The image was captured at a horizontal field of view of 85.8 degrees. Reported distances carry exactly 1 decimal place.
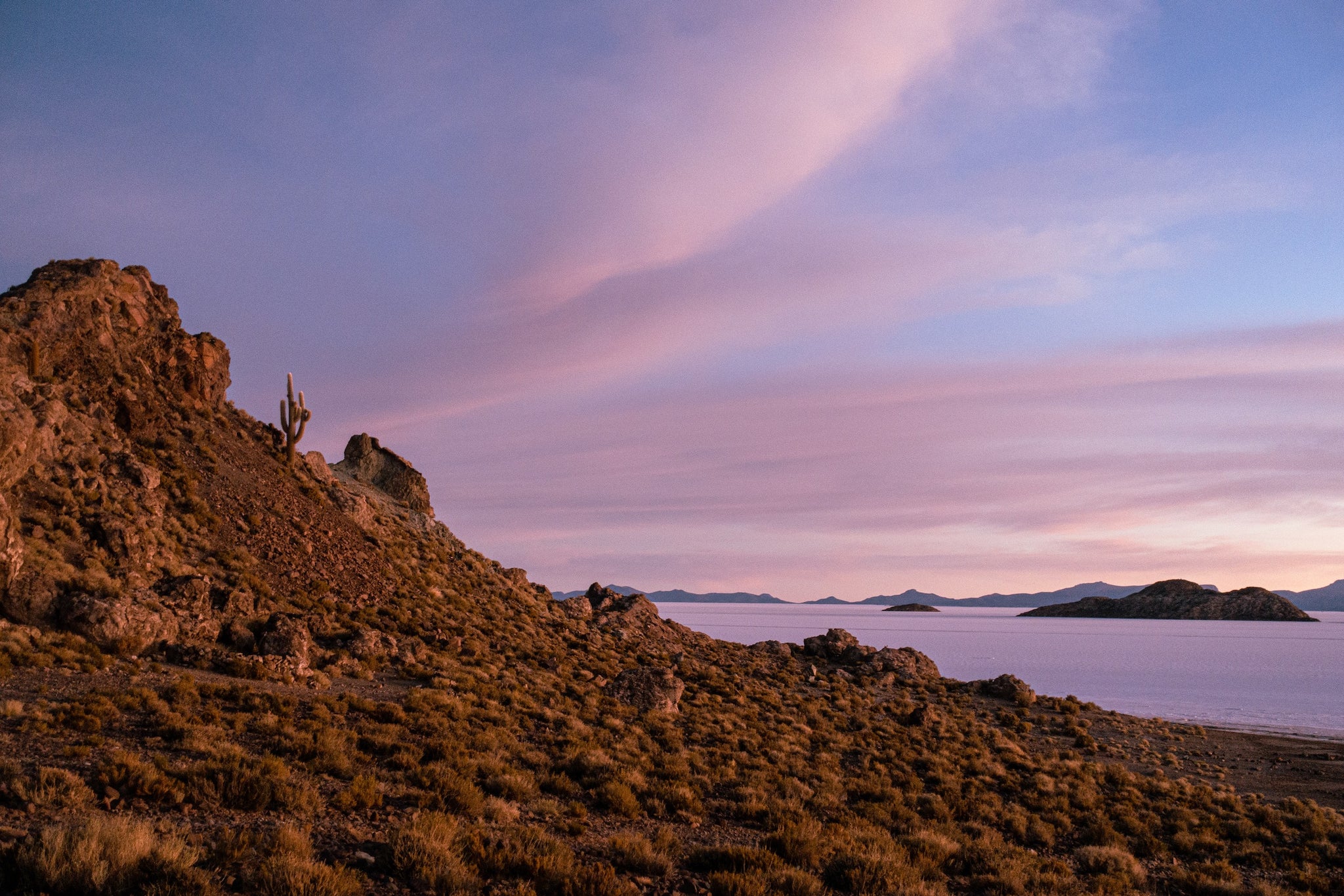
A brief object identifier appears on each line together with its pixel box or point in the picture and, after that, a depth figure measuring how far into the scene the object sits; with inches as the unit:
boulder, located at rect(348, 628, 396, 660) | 1034.7
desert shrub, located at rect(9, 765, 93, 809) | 376.8
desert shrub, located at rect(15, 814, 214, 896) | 283.3
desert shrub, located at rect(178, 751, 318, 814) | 431.5
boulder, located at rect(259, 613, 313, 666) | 888.9
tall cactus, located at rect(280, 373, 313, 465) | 1614.2
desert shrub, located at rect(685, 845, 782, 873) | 447.2
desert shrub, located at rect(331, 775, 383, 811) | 464.1
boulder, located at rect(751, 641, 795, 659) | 2047.2
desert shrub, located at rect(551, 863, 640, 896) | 362.3
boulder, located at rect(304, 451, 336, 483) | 1714.2
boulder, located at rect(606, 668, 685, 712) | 1155.3
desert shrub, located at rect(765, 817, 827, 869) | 495.5
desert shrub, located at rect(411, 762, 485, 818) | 499.2
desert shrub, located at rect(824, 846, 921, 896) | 442.9
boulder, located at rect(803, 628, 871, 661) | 2091.9
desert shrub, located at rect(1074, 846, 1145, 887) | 621.3
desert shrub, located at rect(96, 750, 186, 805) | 417.7
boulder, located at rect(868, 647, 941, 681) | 1994.3
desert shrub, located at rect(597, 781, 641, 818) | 588.4
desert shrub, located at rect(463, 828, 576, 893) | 377.4
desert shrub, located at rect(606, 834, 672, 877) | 430.3
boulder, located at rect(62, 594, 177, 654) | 768.9
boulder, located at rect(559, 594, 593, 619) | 1908.2
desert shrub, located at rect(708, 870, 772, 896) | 390.3
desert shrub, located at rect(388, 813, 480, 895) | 353.1
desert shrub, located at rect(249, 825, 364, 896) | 306.0
